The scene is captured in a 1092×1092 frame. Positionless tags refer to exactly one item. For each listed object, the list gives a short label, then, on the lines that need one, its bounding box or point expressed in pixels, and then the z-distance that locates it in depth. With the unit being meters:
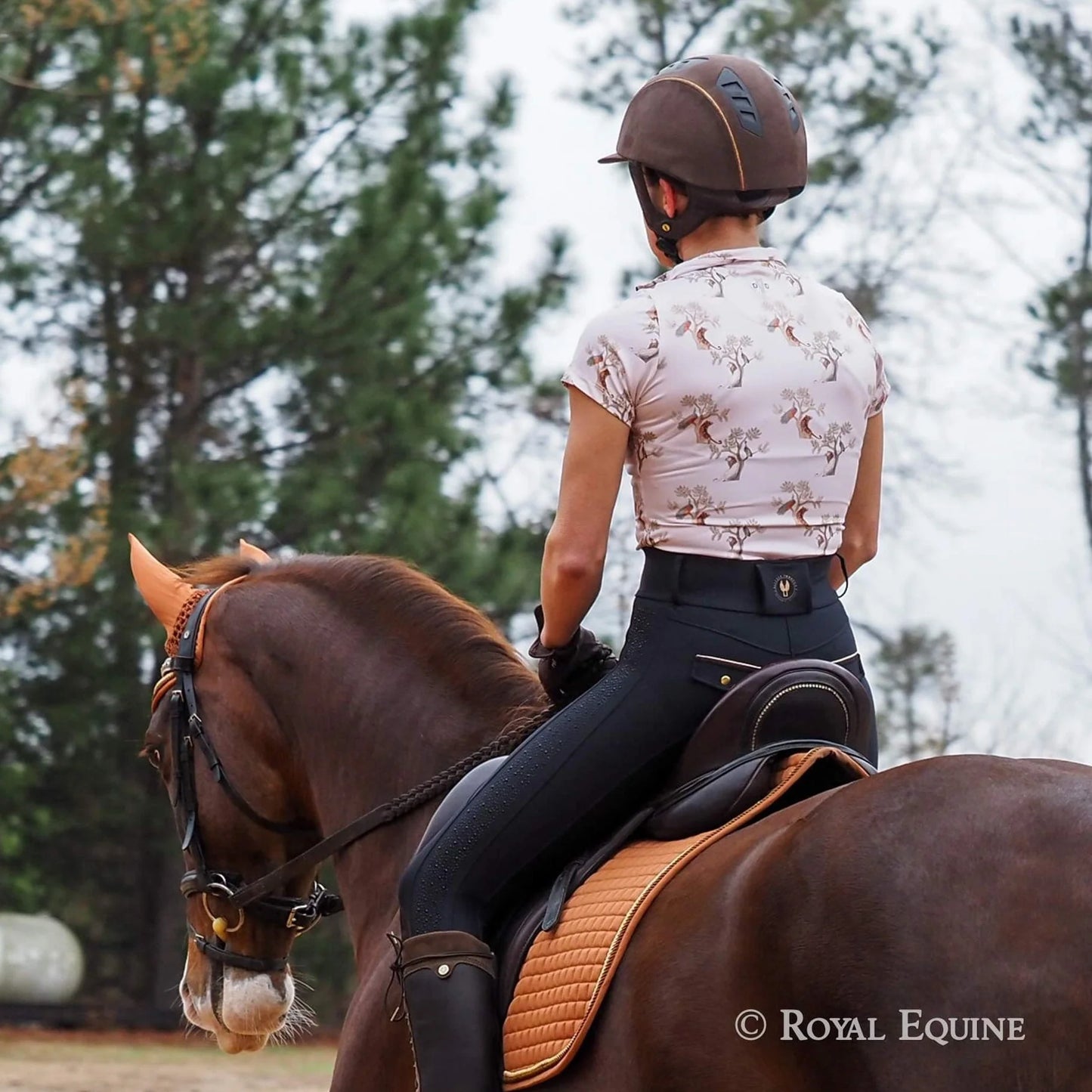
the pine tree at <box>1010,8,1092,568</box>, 35.87
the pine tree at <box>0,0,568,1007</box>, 26.70
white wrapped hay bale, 26.94
